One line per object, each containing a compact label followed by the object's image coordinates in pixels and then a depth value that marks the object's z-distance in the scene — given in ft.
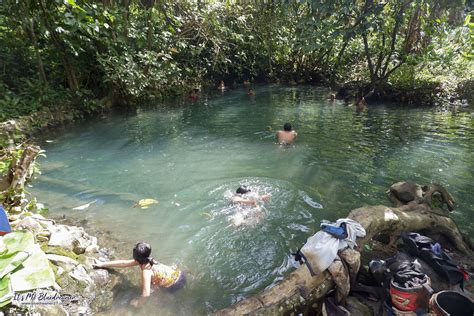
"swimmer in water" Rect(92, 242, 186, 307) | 13.70
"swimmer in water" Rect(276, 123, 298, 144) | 32.67
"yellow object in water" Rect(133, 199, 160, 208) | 21.66
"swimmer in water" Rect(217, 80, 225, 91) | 75.46
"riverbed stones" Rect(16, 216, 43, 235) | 15.08
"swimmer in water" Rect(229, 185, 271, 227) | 19.99
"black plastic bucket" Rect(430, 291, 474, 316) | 9.68
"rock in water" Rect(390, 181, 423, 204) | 19.10
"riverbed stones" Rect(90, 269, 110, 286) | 14.56
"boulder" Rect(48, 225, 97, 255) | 15.44
